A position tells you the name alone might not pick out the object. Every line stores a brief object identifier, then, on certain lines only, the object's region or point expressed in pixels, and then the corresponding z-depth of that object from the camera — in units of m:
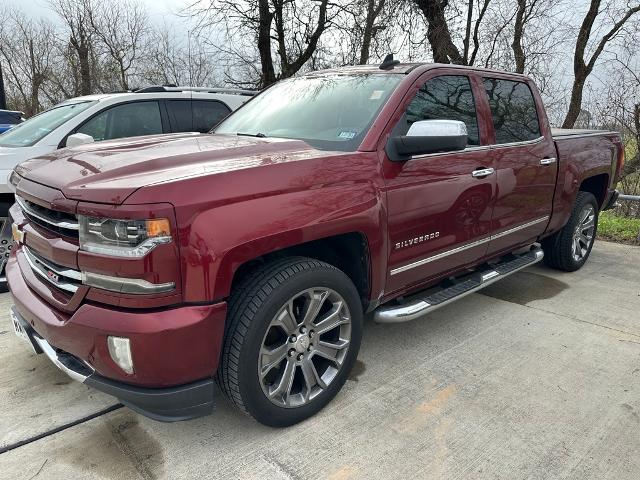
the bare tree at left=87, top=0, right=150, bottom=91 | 20.80
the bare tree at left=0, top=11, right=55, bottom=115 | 21.73
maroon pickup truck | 2.00
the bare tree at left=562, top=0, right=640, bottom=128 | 10.75
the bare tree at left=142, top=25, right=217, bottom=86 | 21.61
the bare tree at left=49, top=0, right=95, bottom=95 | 19.94
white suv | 4.46
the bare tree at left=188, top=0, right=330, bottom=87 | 13.02
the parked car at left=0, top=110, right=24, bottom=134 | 8.50
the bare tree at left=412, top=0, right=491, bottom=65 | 11.35
